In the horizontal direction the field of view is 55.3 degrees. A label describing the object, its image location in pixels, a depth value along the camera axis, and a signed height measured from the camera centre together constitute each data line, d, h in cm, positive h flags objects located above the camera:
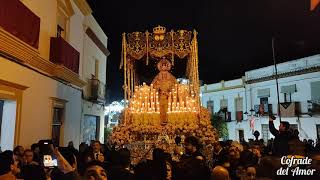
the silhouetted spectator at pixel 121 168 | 350 -52
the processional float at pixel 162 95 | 858 +89
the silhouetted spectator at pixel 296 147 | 457 -35
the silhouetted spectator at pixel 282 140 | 505 -27
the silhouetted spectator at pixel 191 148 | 476 -37
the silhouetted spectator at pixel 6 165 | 297 -41
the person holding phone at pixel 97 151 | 492 -48
